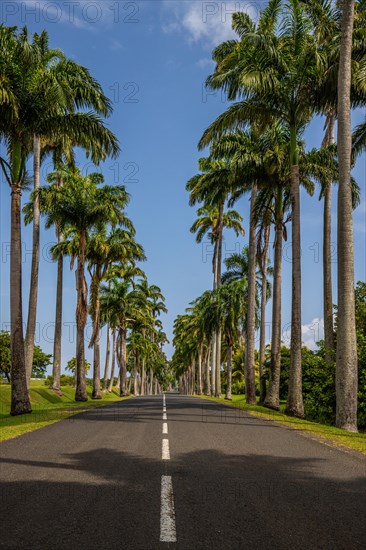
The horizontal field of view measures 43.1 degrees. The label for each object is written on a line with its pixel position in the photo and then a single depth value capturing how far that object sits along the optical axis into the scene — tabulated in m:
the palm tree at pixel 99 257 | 33.62
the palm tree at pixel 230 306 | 44.13
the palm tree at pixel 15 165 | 17.12
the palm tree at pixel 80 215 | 29.62
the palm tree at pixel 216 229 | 45.75
